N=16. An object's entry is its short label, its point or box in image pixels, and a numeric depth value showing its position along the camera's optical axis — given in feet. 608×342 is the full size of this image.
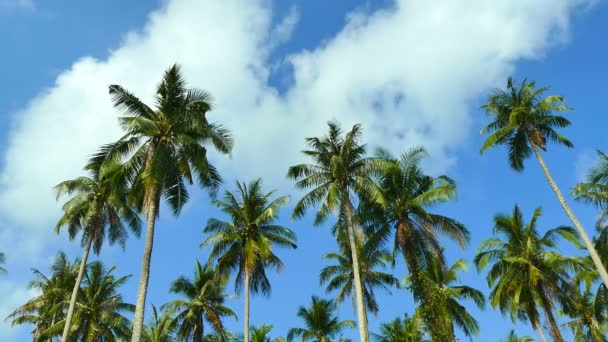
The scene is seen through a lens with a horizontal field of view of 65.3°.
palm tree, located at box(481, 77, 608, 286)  90.99
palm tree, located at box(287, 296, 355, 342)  129.18
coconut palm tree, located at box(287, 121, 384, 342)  83.71
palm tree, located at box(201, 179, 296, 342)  102.01
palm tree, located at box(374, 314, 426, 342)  79.25
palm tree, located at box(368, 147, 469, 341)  84.58
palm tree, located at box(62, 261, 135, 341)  108.27
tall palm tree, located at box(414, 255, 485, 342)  105.50
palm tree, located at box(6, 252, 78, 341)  113.70
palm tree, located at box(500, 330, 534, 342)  133.44
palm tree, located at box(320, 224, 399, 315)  102.84
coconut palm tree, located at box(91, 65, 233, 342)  66.09
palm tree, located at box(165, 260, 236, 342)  113.70
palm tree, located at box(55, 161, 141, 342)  93.71
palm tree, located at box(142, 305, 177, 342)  117.37
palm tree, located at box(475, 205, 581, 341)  95.66
